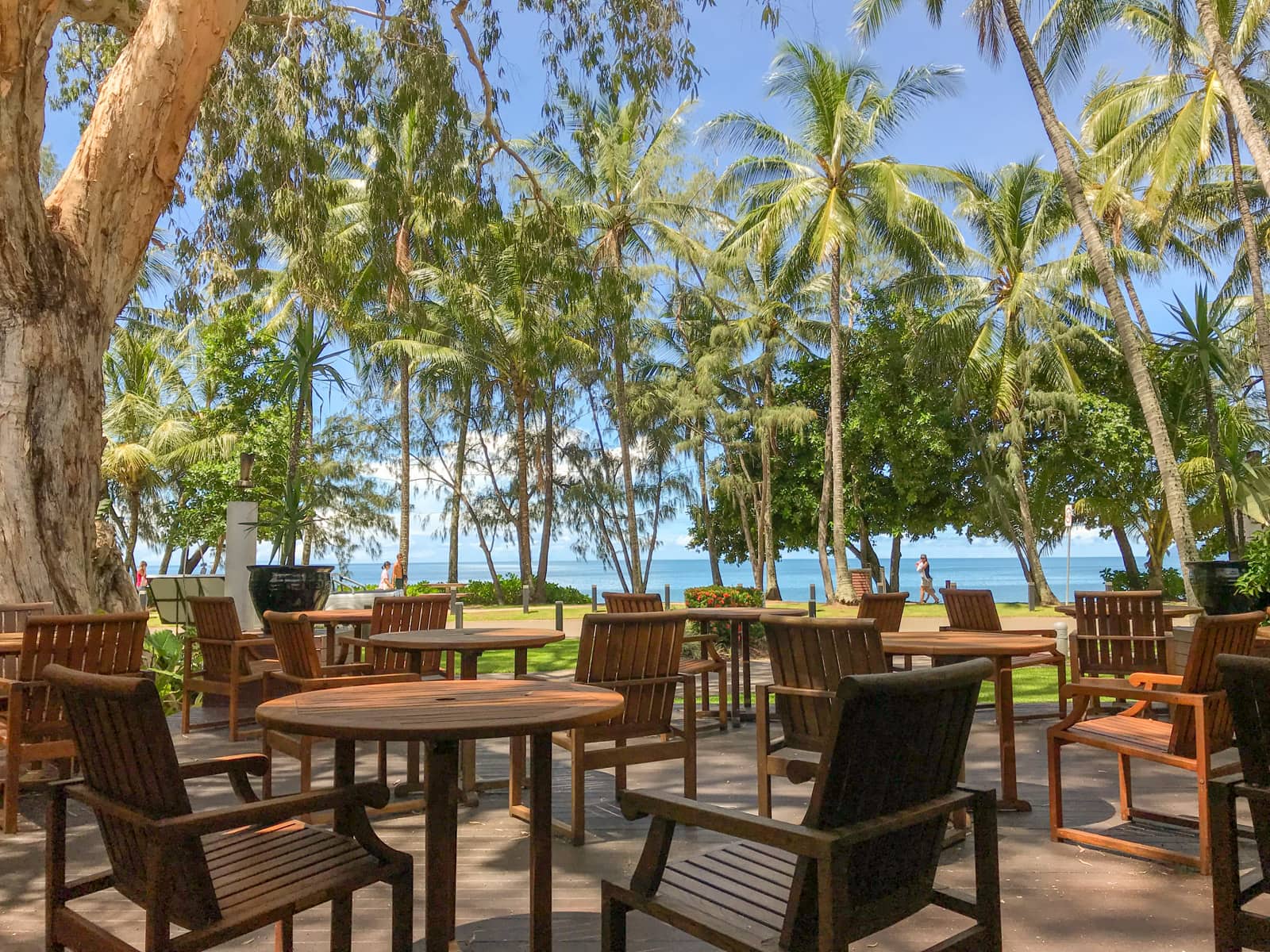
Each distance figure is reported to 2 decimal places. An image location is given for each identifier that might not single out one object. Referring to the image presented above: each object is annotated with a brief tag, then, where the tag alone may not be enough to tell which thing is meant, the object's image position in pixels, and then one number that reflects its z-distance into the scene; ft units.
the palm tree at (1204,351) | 39.01
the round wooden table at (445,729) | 7.61
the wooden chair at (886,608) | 20.24
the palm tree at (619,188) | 77.82
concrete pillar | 42.47
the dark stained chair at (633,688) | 13.26
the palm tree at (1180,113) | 49.75
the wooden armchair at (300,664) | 15.10
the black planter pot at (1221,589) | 27.55
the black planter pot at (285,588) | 29.55
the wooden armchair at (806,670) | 12.03
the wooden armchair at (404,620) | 19.13
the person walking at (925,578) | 92.09
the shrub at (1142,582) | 76.74
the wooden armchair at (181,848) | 6.24
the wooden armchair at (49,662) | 13.96
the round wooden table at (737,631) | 21.35
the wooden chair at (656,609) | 21.61
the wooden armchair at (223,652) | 20.40
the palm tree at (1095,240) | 35.32
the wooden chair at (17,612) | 19.25
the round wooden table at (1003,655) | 14.25
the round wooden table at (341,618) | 21.39
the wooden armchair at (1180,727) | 11.65
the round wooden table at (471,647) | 14.92
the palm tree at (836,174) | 72.59
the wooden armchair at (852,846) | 5.81
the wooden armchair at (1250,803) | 7.33
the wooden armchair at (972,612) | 21.79
